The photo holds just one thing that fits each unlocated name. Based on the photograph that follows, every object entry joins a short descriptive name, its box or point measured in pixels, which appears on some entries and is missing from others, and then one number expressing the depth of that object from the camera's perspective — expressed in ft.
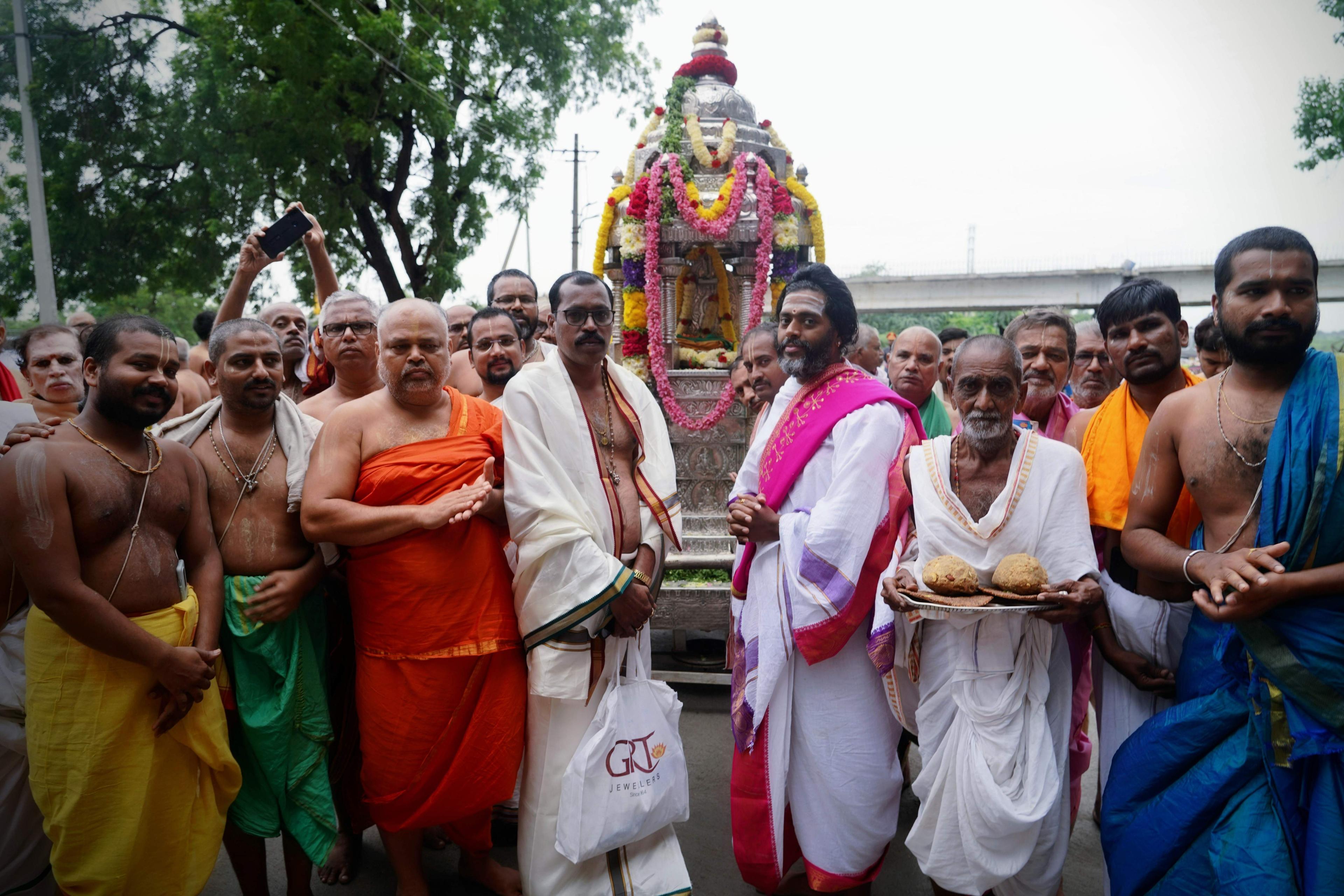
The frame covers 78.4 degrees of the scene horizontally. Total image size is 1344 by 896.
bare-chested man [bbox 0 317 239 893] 8.18
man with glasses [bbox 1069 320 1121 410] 12.99
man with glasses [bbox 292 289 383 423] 12.16
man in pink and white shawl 9.67
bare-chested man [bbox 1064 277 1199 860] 8.99
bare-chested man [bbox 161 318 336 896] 9.67
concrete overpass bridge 82.89
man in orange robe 9.78
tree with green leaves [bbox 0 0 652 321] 40.57
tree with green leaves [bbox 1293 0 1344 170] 48.29
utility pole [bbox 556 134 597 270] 87.97
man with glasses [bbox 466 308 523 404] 13.85
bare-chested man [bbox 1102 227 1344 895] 7.19
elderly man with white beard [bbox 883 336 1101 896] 8.47
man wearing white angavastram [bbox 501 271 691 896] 9.73
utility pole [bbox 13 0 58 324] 34.68
